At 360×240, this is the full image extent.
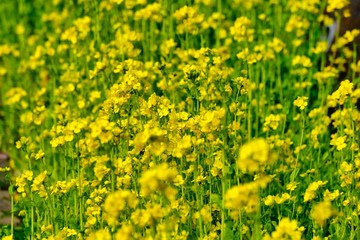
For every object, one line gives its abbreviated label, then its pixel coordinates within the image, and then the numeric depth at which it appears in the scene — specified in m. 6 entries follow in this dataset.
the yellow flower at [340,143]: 6.10
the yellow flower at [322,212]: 4.67
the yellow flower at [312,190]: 5.91
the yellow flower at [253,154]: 4.10
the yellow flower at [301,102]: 6.35
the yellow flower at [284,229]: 4.64
